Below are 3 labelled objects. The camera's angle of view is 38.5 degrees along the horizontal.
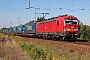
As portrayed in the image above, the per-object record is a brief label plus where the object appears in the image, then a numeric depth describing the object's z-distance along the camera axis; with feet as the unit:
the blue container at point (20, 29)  112.05
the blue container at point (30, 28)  86.41
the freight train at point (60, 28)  50.19
